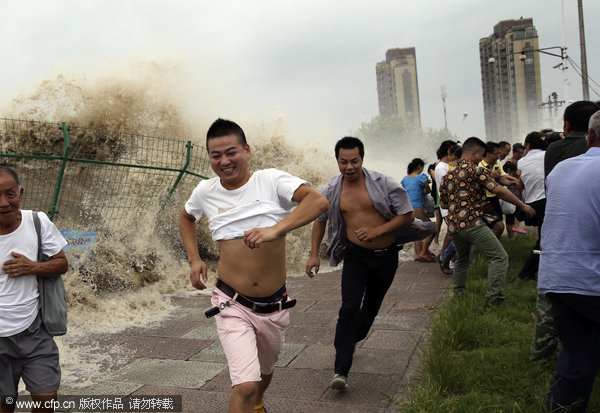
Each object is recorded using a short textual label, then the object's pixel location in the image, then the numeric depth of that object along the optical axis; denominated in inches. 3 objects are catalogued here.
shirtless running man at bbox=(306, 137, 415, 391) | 159.9
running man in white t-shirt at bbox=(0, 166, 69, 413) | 110.0
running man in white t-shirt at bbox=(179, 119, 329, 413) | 110.8
